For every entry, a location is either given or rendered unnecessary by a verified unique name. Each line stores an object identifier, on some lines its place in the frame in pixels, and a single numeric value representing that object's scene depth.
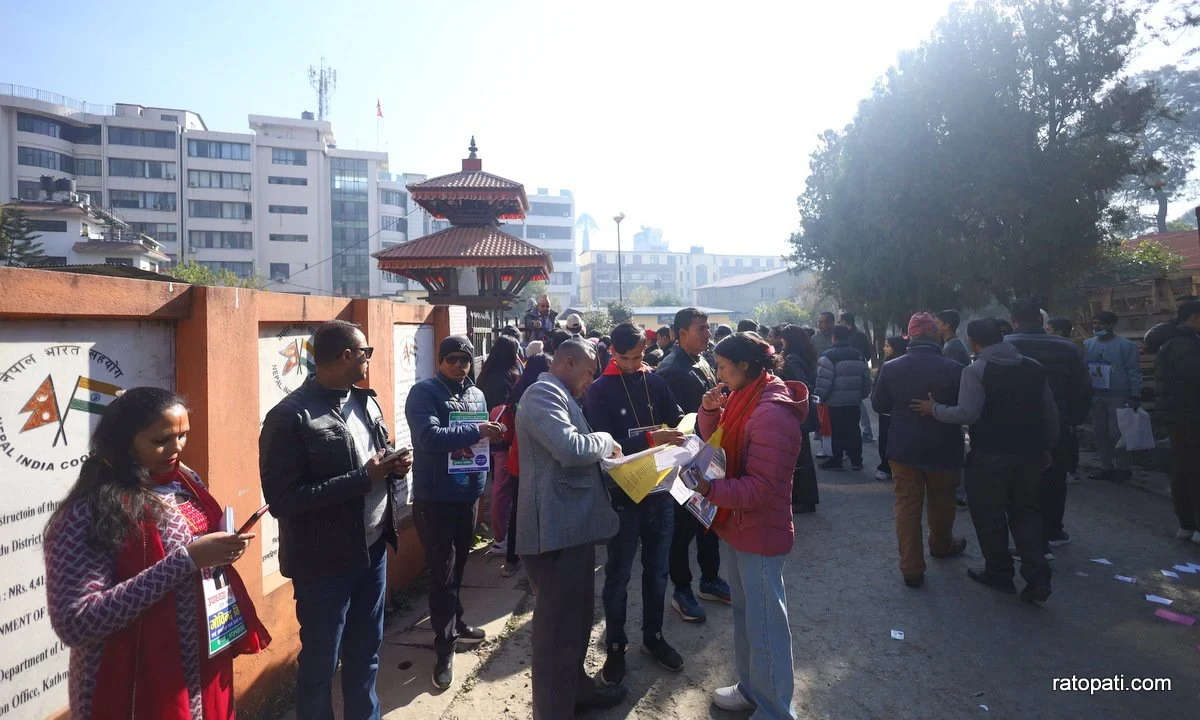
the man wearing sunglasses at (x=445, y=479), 3.62
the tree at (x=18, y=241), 35.59
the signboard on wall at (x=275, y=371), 3.53
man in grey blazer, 2.81
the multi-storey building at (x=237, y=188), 49.84
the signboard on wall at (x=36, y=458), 2.17
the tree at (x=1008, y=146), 13.86
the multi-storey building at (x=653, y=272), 86.06
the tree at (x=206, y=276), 39.62
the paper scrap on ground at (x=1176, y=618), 4.02
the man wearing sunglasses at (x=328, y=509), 2.45
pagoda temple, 12.29
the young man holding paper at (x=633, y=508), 3.54
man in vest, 4.42
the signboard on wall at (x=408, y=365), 5.13
